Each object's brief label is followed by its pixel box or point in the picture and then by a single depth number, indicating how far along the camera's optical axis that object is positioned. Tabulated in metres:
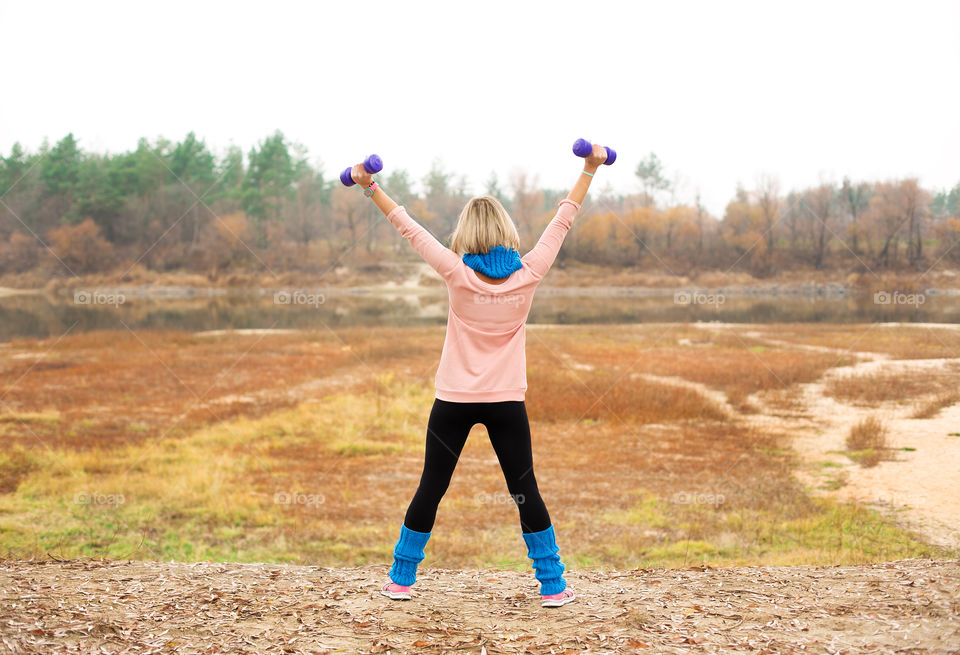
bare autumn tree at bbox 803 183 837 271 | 75.81
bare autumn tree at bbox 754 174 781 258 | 84.94
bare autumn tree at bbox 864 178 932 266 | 66.31
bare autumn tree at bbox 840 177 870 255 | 78.38
